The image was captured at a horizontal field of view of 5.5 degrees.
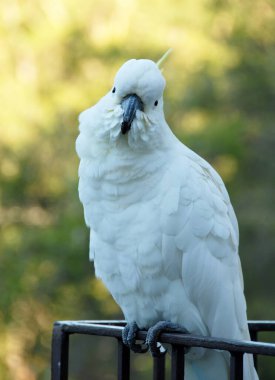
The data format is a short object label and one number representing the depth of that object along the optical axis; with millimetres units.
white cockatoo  3401
